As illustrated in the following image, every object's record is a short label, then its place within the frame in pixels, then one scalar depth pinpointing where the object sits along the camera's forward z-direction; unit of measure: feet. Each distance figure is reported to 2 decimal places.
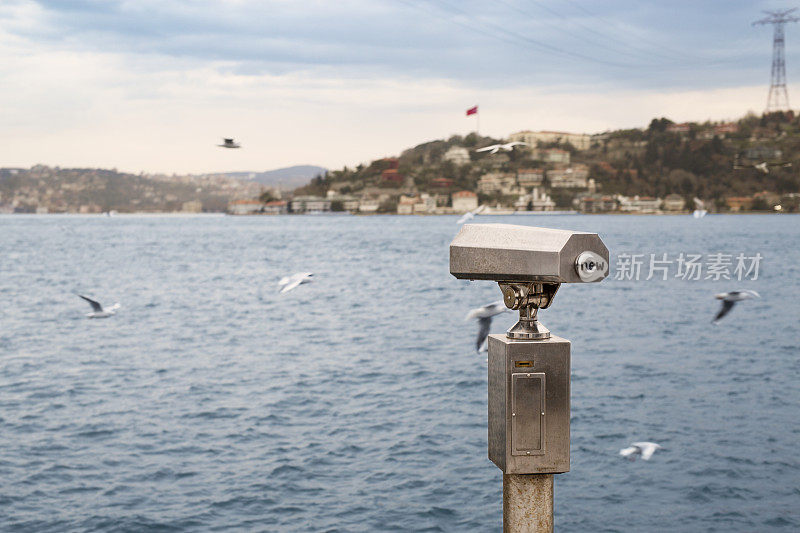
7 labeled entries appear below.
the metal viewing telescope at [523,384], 7.63
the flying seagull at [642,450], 44.24
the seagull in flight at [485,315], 37.46
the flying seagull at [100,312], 62.14
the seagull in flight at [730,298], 57.36
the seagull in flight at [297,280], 65.26
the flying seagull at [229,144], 78.46
